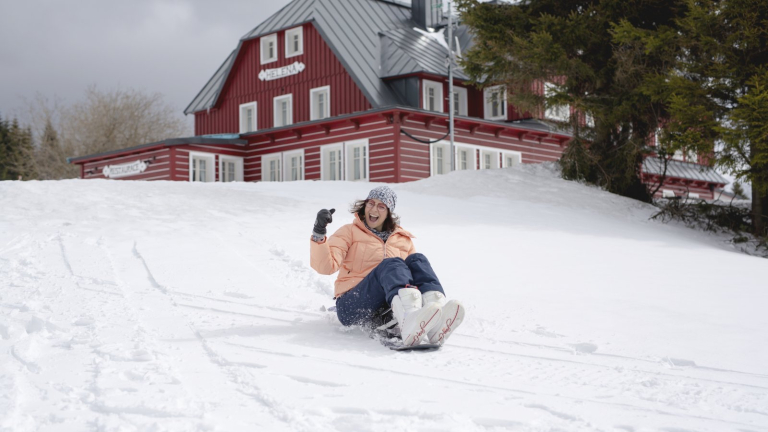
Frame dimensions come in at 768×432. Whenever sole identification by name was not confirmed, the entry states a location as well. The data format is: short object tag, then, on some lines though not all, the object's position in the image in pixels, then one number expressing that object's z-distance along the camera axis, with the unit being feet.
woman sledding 15.96
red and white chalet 78.64
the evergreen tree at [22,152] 142.82
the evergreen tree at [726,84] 44.37
